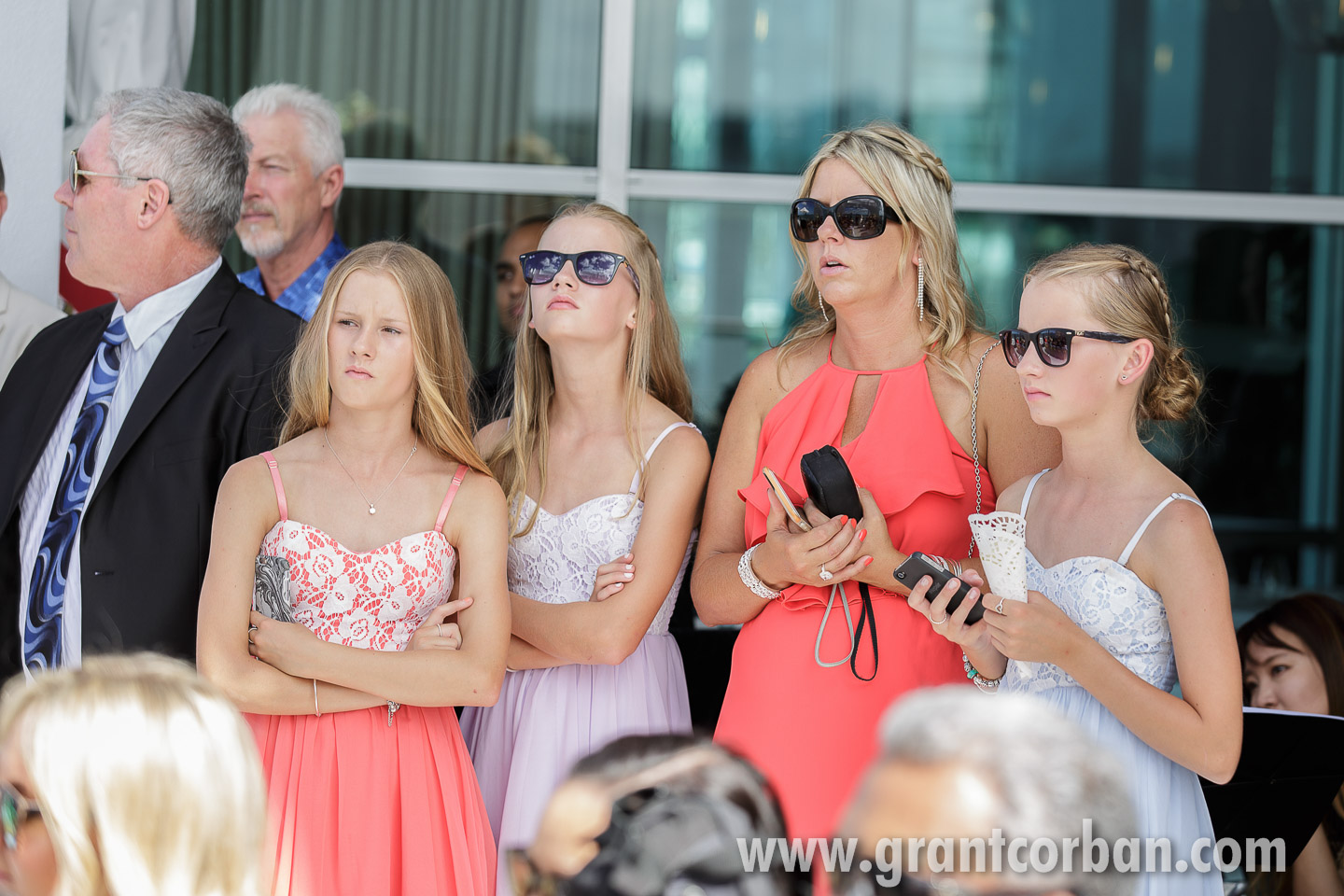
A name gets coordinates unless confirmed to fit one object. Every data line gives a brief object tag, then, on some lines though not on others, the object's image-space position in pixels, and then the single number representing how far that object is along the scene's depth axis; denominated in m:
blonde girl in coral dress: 5.04
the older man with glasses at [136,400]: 5.87
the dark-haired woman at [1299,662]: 7.22
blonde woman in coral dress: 5.25
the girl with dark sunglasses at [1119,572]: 4.48
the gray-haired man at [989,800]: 2.04
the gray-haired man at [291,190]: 8.60
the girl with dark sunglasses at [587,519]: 5.65
